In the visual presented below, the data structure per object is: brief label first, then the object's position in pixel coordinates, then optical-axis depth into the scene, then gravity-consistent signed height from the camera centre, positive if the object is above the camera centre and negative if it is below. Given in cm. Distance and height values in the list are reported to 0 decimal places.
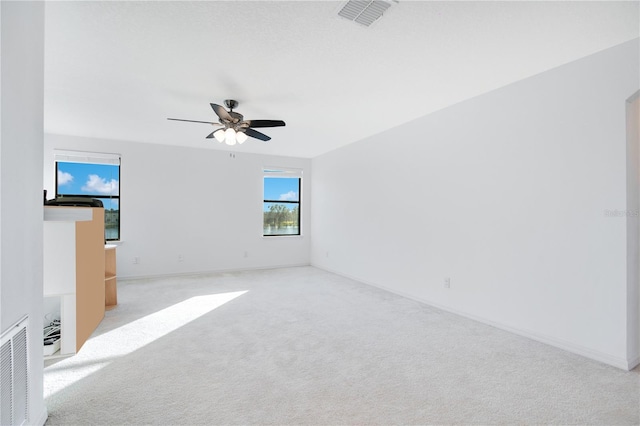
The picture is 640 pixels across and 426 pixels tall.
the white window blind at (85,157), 512 +97
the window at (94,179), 522 +63
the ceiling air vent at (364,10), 193 +129
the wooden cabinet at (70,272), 248 -45
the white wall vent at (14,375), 137 -73
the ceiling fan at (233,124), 340 +100
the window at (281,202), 682 +29
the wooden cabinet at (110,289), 390 -90
